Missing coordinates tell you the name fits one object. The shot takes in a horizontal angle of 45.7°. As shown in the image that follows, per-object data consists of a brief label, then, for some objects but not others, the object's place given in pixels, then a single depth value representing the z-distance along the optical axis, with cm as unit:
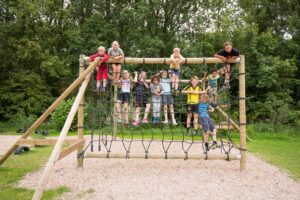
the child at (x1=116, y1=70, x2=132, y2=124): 798
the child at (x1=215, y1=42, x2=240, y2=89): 650
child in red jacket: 676
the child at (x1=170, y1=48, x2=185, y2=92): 651
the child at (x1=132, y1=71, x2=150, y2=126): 791
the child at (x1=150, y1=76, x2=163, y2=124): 782
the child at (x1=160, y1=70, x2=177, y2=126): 793
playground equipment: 574
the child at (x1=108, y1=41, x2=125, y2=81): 683
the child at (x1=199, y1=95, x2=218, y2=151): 744
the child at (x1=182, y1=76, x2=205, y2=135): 801
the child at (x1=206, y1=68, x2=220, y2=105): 779
